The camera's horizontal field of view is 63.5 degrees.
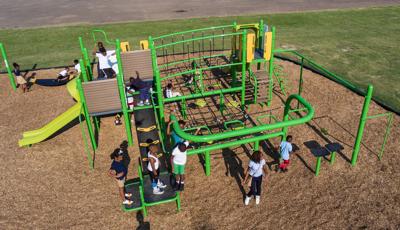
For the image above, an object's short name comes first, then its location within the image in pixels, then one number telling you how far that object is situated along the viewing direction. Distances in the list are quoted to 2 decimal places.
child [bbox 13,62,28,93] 14.40
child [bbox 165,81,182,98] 12.33
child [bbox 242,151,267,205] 7.45
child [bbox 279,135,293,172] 8.90
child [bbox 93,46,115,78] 12.98
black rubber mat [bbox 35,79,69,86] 15.15
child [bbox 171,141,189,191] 7.95
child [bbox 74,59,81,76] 14.41
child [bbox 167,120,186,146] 8.78
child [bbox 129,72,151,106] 11.05
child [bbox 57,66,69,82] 15.32
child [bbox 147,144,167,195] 7.96
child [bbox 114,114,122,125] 12.00
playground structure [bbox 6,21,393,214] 8.62
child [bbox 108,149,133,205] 7.74
